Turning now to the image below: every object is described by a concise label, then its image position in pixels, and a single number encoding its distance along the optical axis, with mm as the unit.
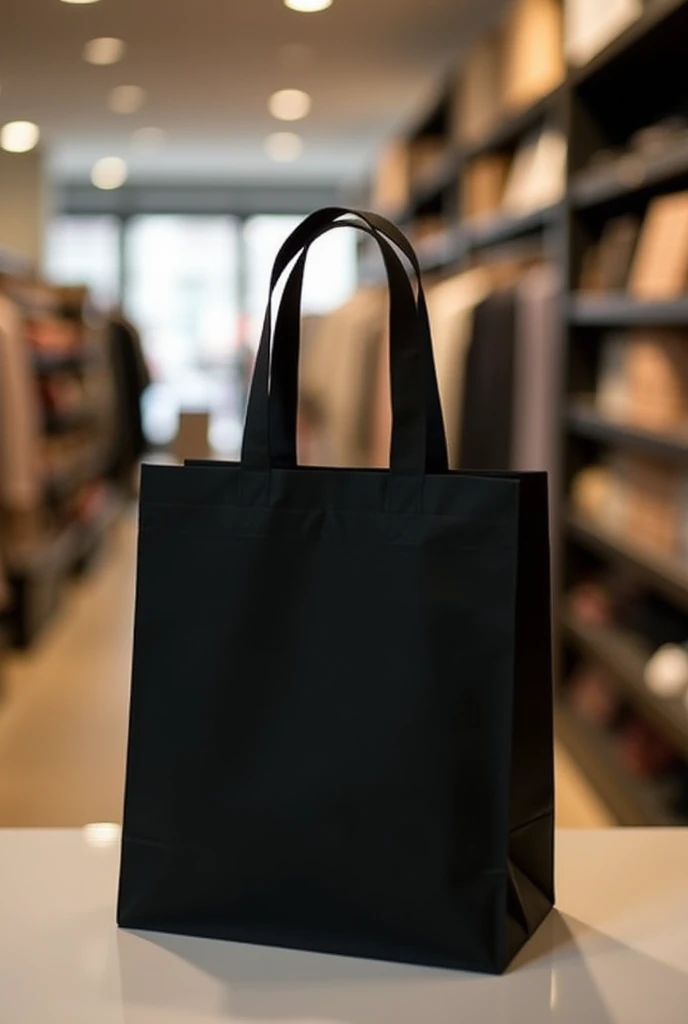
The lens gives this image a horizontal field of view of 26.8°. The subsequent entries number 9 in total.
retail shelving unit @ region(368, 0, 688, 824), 2859
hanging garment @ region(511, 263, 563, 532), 3424
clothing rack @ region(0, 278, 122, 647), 4145
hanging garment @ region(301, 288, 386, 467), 3123
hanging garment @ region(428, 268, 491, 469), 2914
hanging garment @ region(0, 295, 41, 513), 3936
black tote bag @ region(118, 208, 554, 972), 853
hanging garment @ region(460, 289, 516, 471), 3107
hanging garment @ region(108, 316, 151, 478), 7555
